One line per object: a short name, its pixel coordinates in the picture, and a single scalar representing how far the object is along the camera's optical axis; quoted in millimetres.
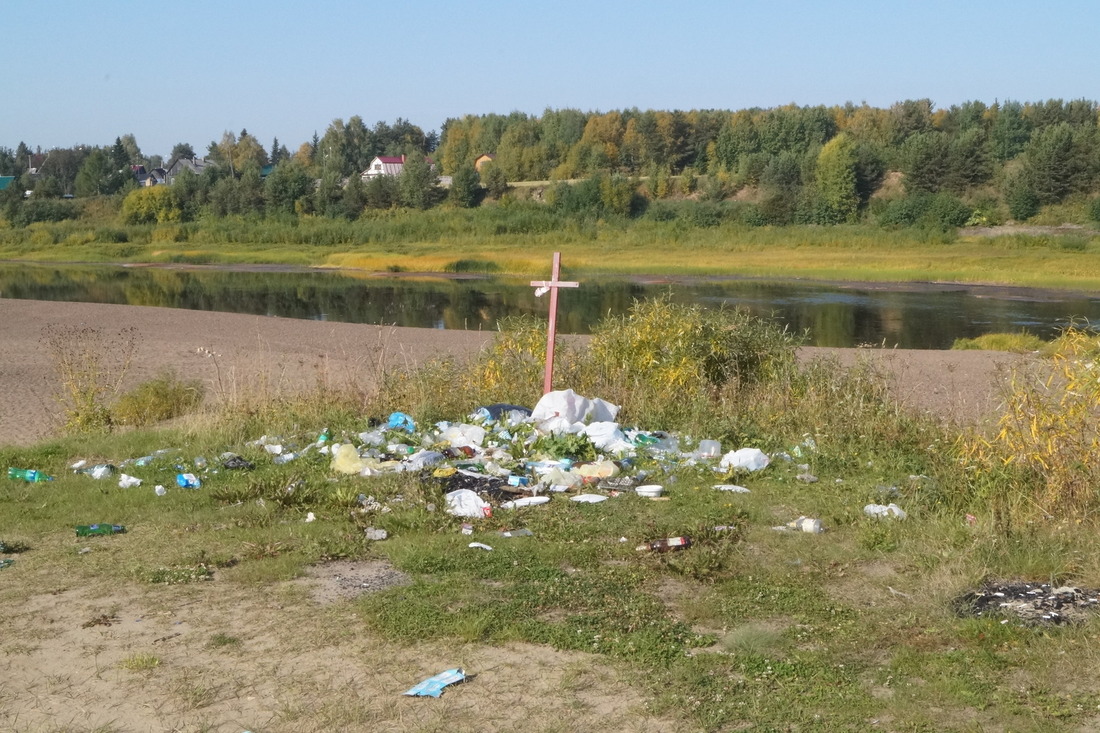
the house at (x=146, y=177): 123750
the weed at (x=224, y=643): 5137
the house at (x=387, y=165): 112625
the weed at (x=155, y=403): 12609
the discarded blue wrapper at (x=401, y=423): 9848
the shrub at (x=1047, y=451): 6938
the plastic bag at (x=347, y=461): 8508
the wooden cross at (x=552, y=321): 10477
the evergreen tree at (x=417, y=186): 82562
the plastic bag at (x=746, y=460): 8555
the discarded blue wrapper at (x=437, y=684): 4590
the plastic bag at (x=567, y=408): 9742
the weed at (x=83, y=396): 11820
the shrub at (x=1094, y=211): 58719
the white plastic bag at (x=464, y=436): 9375
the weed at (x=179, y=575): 6098
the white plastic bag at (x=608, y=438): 9078
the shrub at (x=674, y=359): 11023
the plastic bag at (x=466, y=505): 7418
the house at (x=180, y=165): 125862
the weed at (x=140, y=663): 4871
